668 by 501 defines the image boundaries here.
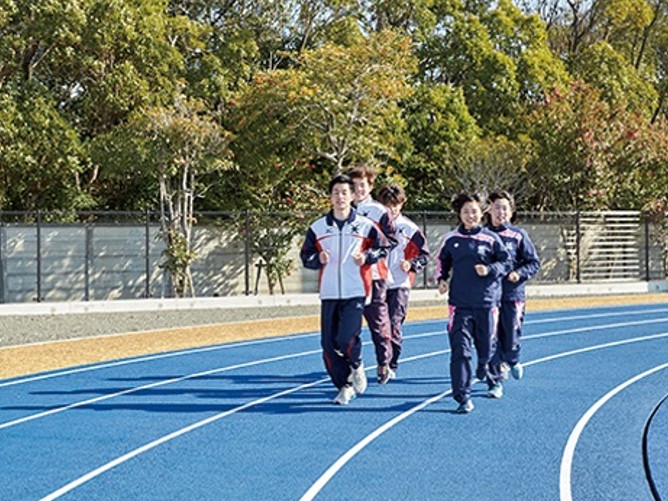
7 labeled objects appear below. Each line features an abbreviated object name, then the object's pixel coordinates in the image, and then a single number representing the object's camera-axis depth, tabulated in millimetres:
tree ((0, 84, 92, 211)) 25219
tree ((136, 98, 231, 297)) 24578
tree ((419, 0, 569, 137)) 34938
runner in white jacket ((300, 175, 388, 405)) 9477
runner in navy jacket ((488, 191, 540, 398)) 10406
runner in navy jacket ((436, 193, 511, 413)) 9242
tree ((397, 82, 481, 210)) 32812
